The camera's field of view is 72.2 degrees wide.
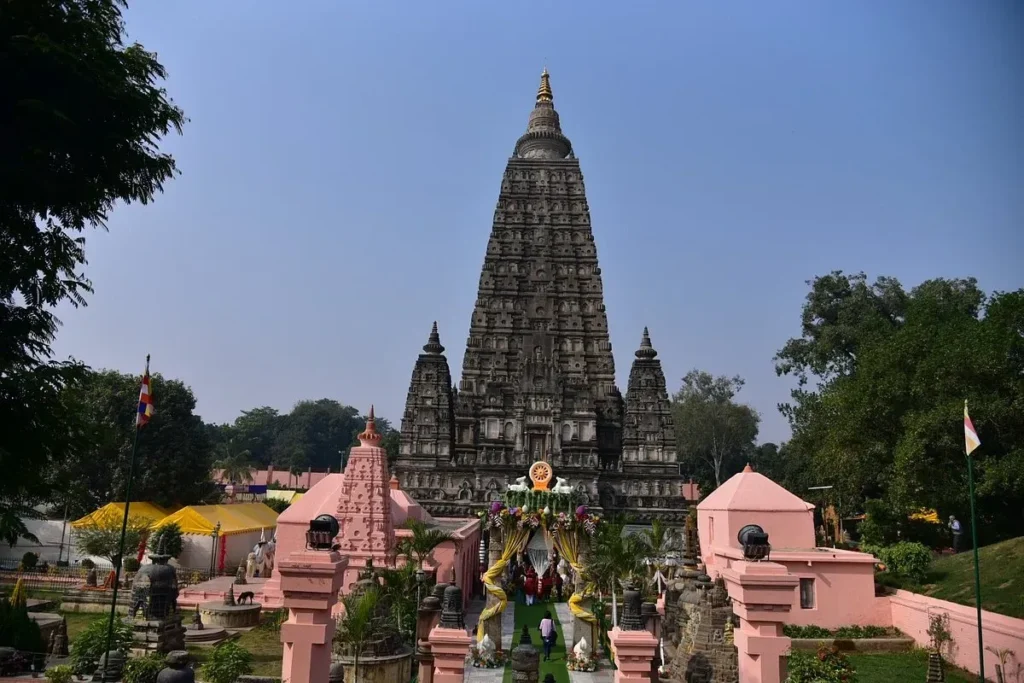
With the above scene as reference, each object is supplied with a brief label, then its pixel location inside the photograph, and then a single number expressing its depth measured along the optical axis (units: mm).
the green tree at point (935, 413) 24219
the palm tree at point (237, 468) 60594
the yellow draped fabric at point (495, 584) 17672
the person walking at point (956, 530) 25812
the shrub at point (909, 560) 21641
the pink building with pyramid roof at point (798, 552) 20266
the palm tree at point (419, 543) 19891
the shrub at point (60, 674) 10742
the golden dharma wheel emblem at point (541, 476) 23719
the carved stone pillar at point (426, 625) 12516
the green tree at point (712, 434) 68500
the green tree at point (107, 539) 27594
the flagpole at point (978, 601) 11784
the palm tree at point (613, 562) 19094
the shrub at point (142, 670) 11227
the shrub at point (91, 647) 12313
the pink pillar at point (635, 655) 10969
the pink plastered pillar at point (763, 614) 7504
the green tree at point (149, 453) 37281
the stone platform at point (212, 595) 22531
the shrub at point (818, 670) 10703
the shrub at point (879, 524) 28359
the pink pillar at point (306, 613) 7789
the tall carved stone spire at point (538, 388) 43281
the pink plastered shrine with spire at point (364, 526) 19188
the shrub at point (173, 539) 28408
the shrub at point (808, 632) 19422
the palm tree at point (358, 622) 13094
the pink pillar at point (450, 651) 10297
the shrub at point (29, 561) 28394
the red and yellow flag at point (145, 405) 13026
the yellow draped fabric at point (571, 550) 17908
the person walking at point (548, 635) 17609
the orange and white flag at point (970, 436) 13336
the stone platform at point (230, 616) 20172
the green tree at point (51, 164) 9844
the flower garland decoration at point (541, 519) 19922
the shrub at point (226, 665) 10969
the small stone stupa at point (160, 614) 15742
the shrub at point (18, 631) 14172
